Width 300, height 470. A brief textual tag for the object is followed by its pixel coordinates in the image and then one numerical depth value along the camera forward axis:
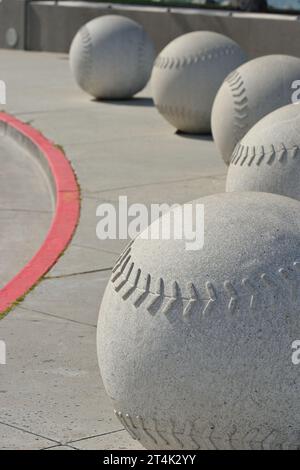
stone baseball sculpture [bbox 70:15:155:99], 18.33
